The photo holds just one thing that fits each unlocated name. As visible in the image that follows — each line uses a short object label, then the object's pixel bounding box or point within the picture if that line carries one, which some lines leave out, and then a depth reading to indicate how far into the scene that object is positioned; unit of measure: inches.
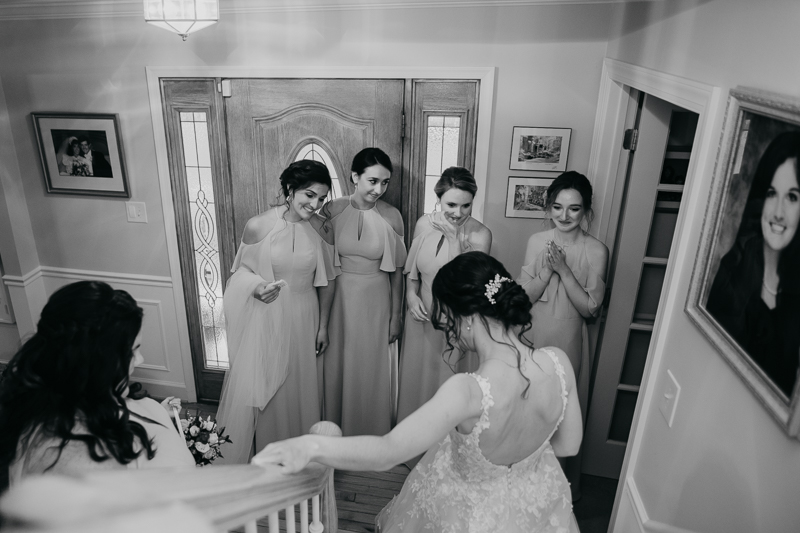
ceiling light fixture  89.6
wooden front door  118.0
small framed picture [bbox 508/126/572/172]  113.7
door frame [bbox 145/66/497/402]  113.0
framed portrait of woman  42.7
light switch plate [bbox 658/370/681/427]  64.9
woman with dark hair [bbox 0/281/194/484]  44.9
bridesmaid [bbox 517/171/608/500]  101.0
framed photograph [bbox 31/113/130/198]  129.8
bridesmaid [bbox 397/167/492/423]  108.3
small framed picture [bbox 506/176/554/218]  117.6
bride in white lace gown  61.8
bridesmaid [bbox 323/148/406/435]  116.2
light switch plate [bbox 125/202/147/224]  135.3
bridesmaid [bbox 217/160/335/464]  111.1
